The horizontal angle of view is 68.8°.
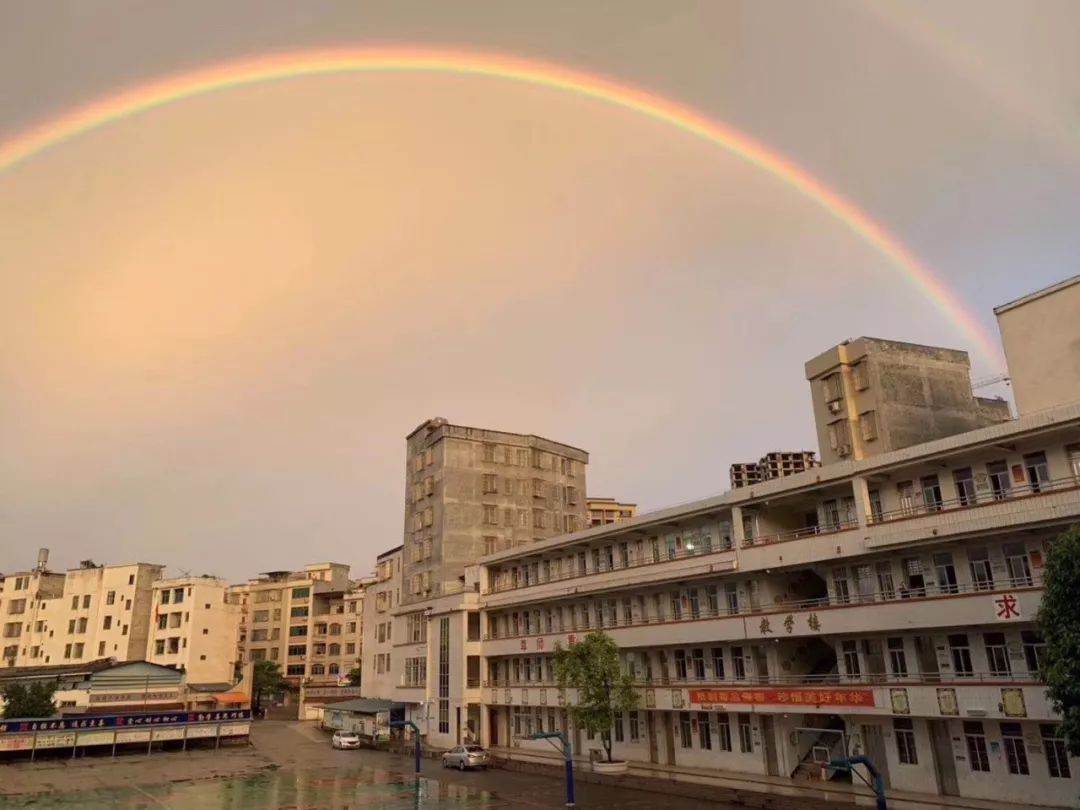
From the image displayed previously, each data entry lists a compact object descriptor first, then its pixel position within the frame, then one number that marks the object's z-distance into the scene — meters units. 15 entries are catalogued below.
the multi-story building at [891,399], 42.84
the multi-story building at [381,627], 73.81
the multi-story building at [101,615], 92.25
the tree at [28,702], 60.39
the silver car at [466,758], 47.99
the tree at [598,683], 42.03
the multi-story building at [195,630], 91.31
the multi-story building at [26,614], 94.81
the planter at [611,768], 42.03
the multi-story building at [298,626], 112.69
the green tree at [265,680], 101.83
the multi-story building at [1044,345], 31.05
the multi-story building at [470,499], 64.69
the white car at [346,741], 62.84
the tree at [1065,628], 22.98
